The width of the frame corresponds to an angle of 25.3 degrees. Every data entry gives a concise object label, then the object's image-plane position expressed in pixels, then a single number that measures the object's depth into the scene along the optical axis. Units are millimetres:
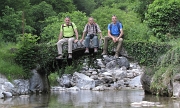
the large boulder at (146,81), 21172
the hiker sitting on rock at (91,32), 19266
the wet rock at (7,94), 21738
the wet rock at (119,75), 32750
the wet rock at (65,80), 31750
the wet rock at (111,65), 37781
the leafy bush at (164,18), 26391
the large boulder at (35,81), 23734
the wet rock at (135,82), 30416
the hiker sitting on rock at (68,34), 19688
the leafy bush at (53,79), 32556
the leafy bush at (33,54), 22797
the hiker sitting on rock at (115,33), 19156
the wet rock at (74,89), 29188
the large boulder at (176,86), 18484
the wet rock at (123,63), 37781
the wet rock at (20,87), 22844
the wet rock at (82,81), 29803
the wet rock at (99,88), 28484
